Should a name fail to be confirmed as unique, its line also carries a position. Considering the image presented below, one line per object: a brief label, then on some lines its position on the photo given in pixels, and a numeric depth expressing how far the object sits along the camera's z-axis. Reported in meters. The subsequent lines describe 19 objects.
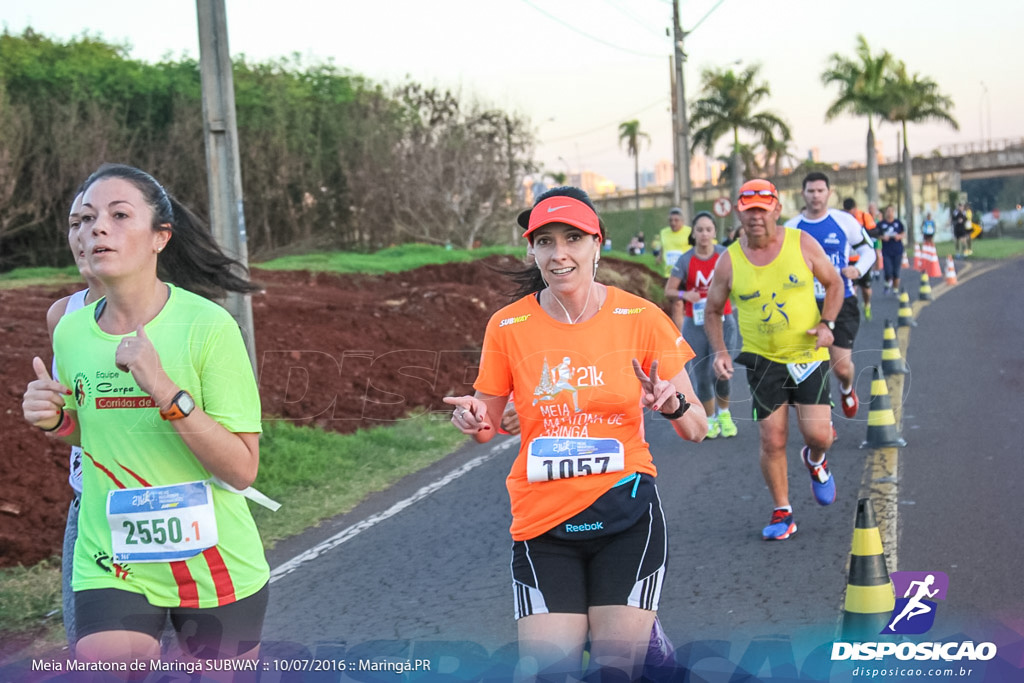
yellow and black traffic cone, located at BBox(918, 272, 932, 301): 23.83
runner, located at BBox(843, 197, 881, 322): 16.16
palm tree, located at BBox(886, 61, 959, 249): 54.06
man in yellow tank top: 6.75
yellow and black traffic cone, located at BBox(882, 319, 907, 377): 12.28
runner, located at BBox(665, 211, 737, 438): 10.15
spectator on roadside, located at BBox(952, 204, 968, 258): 42.09
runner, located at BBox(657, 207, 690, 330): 13.79
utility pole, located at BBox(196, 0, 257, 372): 9.05
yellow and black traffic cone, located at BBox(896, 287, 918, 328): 18.33
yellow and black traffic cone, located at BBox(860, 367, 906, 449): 9.17
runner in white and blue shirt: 9.59
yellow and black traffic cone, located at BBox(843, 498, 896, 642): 4.57
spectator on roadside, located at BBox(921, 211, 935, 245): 31.17
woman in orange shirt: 3.50
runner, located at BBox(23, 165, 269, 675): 3.17
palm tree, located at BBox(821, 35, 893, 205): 53.22
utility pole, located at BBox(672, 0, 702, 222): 28.77
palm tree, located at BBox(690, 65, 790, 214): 54.91
